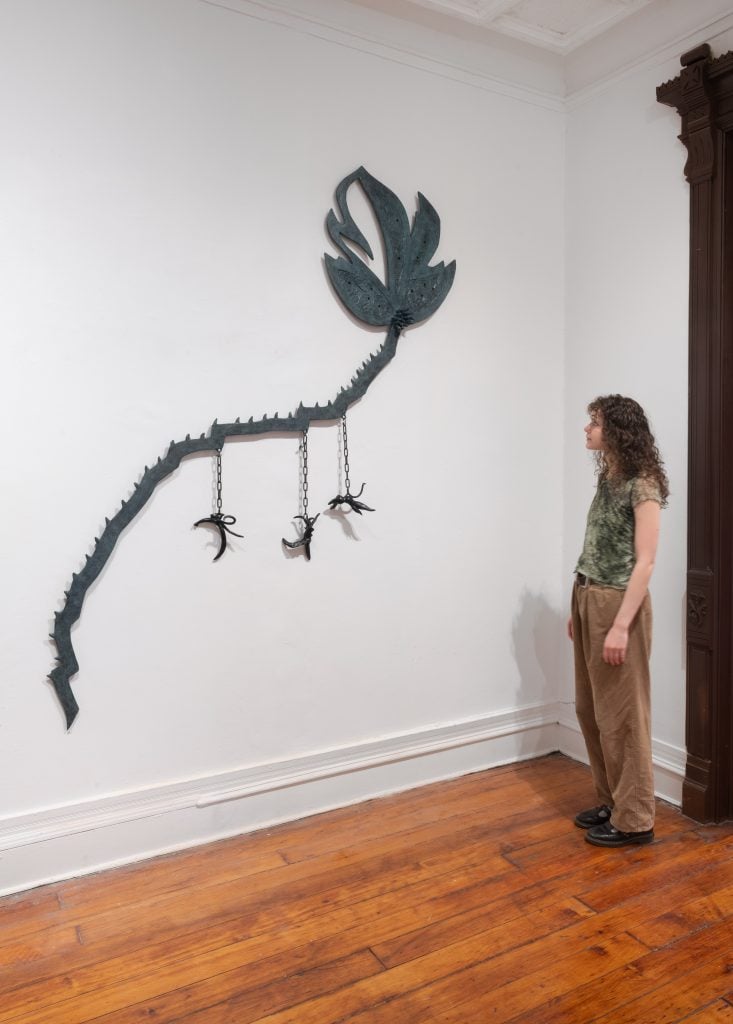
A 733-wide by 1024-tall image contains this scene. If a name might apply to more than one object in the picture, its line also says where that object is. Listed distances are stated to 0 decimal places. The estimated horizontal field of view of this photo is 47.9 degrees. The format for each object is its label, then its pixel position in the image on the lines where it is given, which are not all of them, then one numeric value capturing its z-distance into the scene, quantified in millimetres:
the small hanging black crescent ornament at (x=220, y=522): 2621
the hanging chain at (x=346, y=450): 2865
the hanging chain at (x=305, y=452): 2787
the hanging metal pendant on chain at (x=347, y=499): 2840
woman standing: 2531
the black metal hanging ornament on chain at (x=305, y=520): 2787
